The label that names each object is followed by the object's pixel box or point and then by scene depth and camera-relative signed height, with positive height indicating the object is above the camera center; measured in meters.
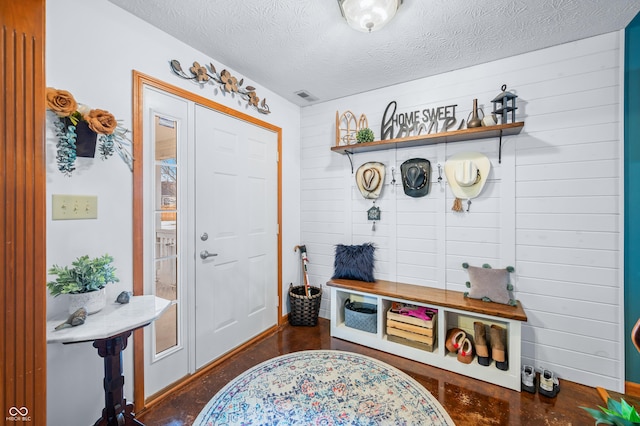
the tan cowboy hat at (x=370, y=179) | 2.77 +0.35
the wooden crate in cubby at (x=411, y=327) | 2.28 -1.01
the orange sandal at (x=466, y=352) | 2.10 -1.11
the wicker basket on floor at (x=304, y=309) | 2.92 -1.06
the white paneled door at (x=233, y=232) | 2.15 -0.18
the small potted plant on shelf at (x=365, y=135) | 2.69 +0.78
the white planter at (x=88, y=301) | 1.33 -0.46
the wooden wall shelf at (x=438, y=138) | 2.08 +0.66
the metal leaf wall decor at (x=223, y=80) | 2.04 +1.11
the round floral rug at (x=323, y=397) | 1.65 -1.27
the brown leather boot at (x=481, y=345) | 2.05 -1.03
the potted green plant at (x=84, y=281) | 1.33 -0.36
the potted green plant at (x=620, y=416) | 0.73 -0.57
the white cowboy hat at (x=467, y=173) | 2.27 +0.35
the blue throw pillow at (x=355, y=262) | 2.74 -0.52
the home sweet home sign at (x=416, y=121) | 2.45 +0.88
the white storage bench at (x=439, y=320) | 1.95 -0.93
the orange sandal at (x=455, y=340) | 2.18 -1.06
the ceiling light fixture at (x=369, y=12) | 1.53 +1.18
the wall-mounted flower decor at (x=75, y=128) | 1.33 +0.44
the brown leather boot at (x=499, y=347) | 2.00 -1.02
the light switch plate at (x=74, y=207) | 1.41 +0.03
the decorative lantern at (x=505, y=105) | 2.06 +0.86
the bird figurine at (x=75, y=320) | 1.23 -0.51
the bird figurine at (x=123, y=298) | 1.56 -0.51
